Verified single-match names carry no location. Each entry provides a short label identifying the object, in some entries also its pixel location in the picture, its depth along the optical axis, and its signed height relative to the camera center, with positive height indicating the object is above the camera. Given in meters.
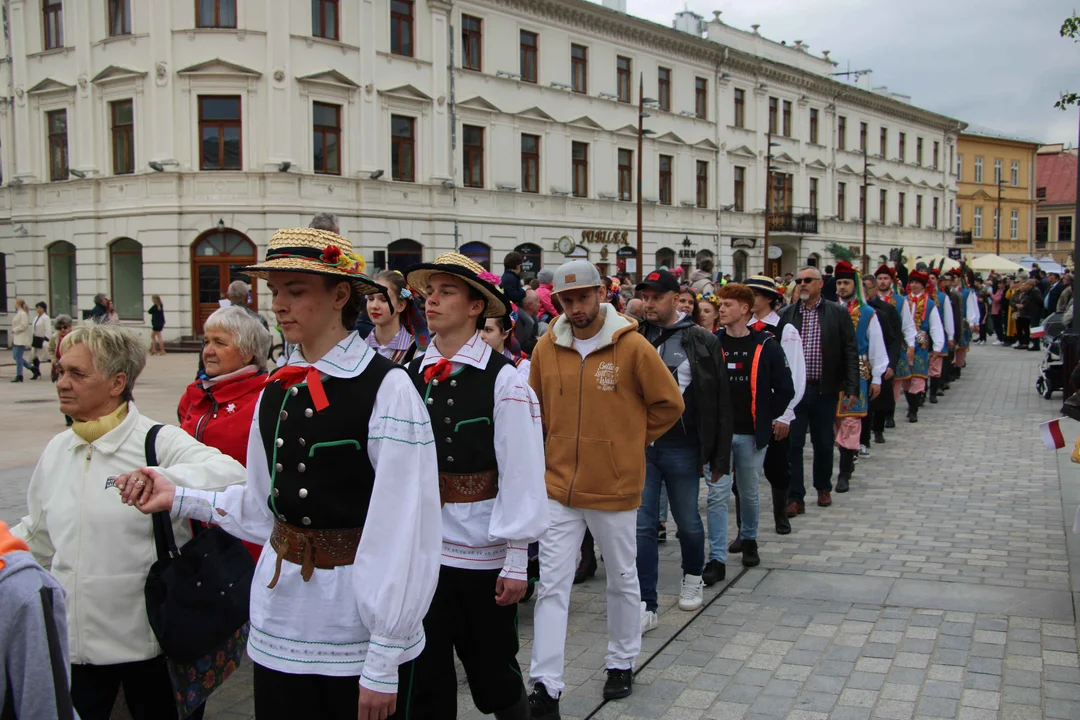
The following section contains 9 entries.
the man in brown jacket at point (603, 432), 4.65 -0.70
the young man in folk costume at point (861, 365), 9.48 -0.76
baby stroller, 14.37 -1.27
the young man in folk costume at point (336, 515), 2.59 -0.61
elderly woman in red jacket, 4.29 -0.41
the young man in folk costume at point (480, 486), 3.62 -0.74
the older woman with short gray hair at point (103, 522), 3.32 -0.79
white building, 26.45 +4.86
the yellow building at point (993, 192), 68.50 +7.35
